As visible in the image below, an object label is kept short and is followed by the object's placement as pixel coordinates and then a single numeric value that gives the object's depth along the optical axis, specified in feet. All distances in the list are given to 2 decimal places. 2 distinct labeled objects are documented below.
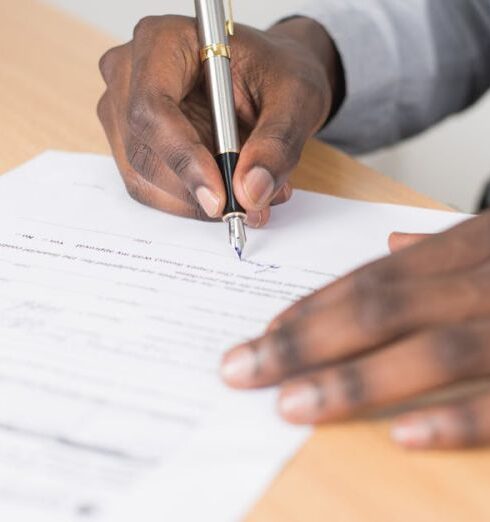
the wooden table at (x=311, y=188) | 1.05
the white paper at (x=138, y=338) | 1.07
